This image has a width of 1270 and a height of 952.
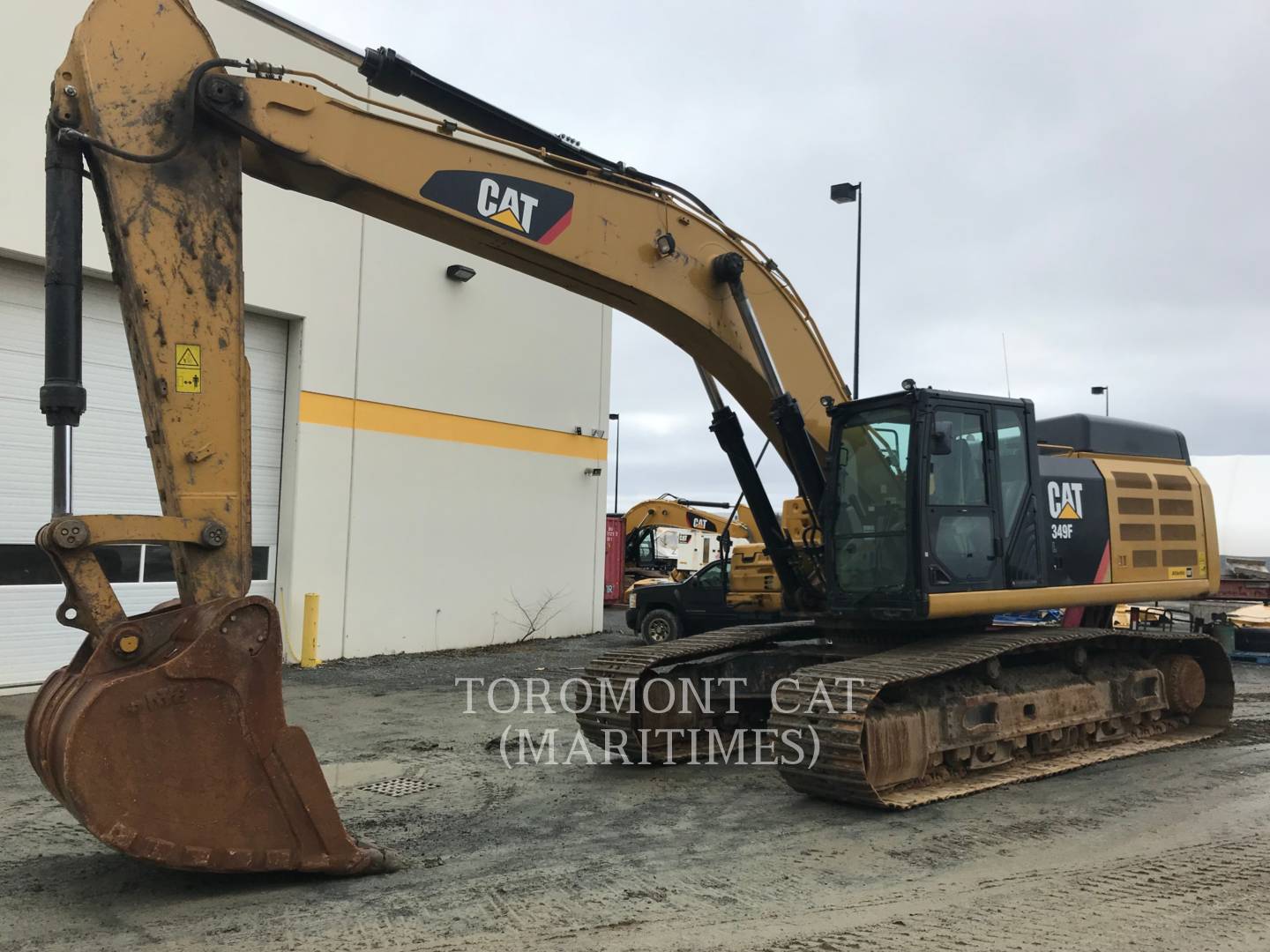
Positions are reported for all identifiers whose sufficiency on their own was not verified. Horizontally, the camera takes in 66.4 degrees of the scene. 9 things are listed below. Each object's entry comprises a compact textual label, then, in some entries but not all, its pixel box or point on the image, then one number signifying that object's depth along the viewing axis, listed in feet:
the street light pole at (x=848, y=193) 46.16
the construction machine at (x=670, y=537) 83.25
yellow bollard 42.73
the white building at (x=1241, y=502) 71.97
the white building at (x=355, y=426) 35.35
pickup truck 52.95
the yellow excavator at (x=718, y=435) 13.26
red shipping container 79.20
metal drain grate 21.54
